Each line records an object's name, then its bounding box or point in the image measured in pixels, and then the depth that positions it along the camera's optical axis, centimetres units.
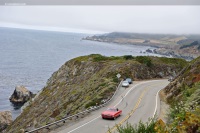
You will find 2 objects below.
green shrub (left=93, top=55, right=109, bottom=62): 6177
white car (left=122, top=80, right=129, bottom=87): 4293
